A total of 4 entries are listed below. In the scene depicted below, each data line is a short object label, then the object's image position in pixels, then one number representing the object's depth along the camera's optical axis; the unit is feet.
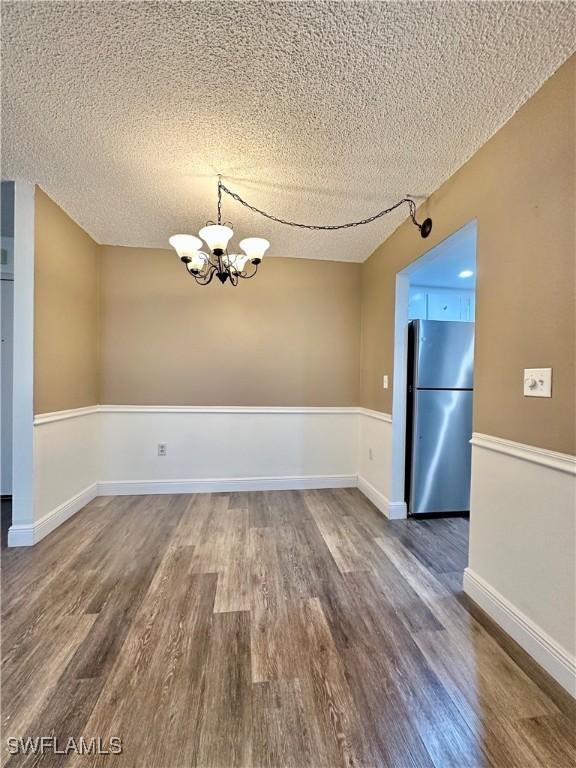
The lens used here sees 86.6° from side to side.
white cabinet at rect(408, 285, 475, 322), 11.89
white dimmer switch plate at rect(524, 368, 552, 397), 4.15
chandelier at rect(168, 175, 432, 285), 5.94
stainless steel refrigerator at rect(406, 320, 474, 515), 8.68
